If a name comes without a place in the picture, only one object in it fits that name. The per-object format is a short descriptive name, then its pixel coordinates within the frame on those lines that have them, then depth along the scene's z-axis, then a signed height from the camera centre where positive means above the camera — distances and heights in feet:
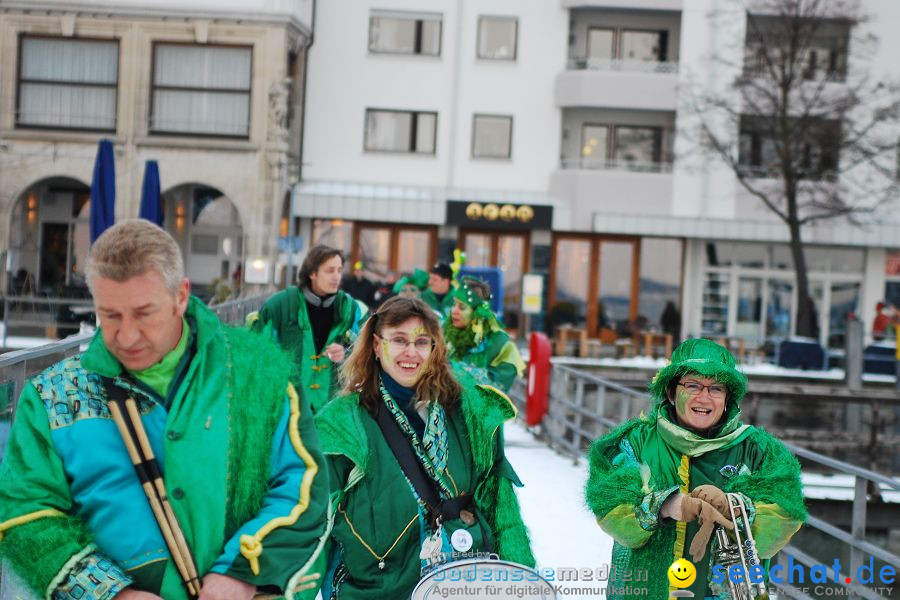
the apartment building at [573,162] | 110.42 +10.56
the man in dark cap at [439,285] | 40.11 -0.50
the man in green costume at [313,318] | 27.22 -1.25
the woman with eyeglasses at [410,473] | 12.76 -2.20
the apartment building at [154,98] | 103.81 +13.62
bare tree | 105.29 +15.43
